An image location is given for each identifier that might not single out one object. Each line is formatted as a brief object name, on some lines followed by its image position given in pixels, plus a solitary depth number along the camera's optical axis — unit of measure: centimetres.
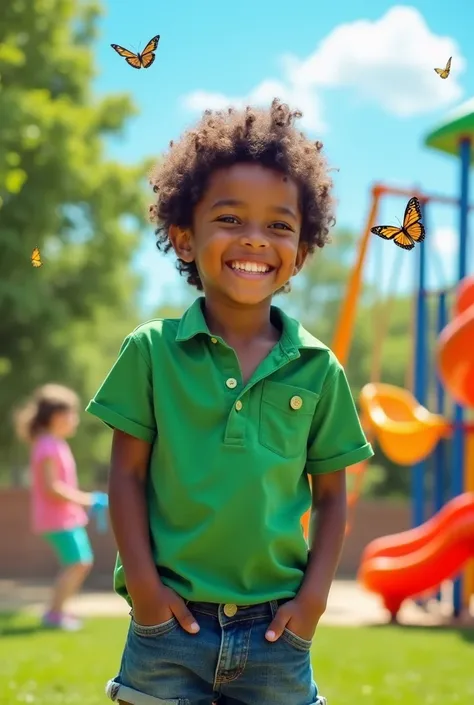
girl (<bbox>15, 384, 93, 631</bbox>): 709
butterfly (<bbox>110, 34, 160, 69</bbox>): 245
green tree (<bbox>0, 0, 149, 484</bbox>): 1332
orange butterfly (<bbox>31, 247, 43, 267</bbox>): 251
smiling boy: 211
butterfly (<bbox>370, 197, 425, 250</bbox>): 239
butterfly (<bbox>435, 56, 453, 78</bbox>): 229
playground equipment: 830
